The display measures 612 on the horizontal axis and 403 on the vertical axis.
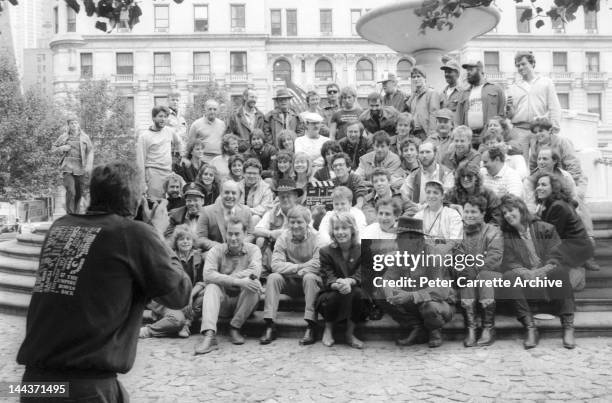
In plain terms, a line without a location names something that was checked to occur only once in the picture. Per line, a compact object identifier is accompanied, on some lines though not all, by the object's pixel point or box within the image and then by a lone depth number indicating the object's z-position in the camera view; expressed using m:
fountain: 11.14
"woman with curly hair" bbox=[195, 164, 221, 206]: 8.70
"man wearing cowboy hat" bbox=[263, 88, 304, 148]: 10.66
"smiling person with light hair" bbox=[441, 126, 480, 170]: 7.69
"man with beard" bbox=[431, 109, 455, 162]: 8.60
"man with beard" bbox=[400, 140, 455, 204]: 7.49
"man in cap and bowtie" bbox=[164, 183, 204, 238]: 7.77
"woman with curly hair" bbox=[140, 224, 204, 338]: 6.32
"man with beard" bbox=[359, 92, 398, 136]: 10.16
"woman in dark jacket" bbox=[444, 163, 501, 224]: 6.49
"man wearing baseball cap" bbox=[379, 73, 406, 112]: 11.03
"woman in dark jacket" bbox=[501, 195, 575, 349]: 5.89
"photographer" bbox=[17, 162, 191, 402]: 2.56
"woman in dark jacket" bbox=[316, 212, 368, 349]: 6.00
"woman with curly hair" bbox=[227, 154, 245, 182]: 8.73
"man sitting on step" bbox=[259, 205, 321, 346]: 6.13
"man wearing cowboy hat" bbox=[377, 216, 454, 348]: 5.83
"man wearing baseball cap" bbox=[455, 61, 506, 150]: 9.26
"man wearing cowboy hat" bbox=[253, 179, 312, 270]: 7.30
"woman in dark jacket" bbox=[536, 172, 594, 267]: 6.10
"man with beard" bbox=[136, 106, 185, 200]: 9.62
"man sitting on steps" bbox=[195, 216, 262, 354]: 6.09
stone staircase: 5.96
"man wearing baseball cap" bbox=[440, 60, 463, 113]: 9.80
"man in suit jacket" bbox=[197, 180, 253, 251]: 7.46
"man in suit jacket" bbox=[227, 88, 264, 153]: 10.72
